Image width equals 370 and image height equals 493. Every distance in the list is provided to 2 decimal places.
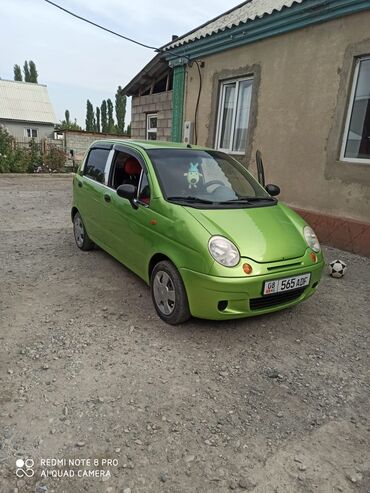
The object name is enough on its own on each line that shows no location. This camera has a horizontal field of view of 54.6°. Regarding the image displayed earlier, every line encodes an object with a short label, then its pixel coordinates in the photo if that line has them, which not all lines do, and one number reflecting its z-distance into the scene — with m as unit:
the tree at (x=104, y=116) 60.33
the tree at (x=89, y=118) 61.72
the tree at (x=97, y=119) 61.47
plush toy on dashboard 3.87
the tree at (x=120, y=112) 57.47
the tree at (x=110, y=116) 58.26
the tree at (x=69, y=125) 56.55
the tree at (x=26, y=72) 57.50
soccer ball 4.79
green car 3.08
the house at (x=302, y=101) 5.62
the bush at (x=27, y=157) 15.83
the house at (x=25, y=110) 33.81
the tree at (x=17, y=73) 57.75
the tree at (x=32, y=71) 57.32
